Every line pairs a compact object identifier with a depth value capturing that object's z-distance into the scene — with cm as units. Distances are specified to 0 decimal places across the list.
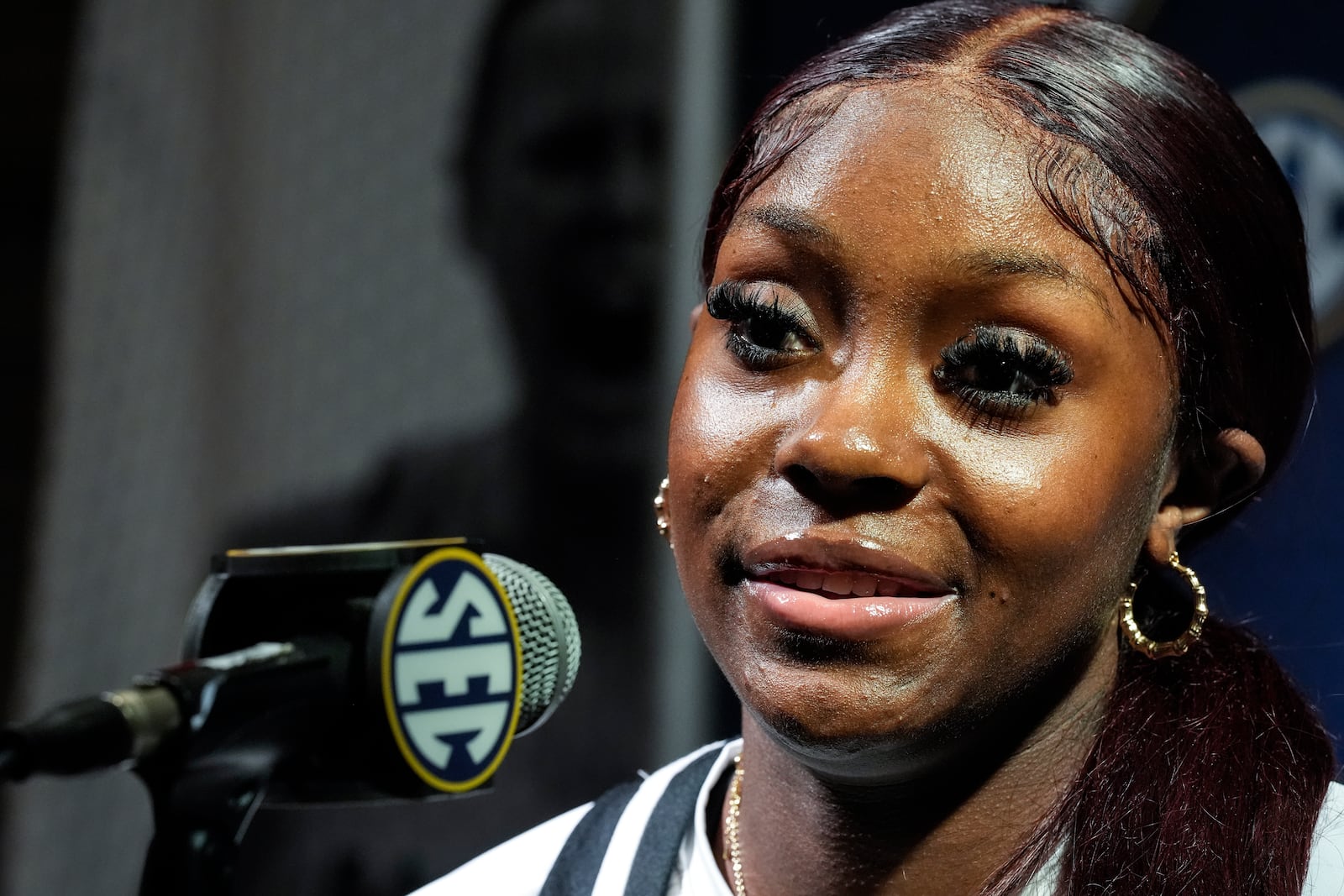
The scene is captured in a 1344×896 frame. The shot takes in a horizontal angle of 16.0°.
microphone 102
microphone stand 101
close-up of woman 109
